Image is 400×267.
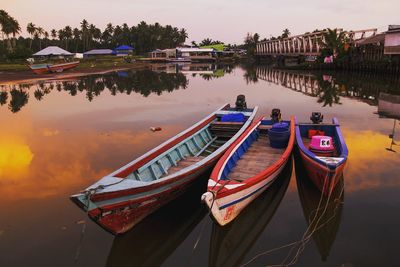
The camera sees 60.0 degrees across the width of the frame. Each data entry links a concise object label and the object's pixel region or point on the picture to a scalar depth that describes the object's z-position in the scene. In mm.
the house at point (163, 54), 99375
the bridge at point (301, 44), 63781
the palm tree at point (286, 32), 150062
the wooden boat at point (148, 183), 7008
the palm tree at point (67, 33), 111625
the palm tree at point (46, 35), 113875
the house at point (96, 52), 95812
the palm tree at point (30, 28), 104000
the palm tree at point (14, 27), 78375
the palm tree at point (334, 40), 59500
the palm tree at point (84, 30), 115500
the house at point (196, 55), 98250
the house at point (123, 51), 104000
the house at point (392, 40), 41281
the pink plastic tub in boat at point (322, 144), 10656
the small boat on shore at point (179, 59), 95969
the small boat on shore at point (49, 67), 49434
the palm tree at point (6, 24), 73800
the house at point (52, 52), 53862
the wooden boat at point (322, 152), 8992
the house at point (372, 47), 48916
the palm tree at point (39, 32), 109756
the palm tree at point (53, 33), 119188
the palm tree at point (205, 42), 159375
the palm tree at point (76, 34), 117812
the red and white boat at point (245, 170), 7539
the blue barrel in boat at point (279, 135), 12266
